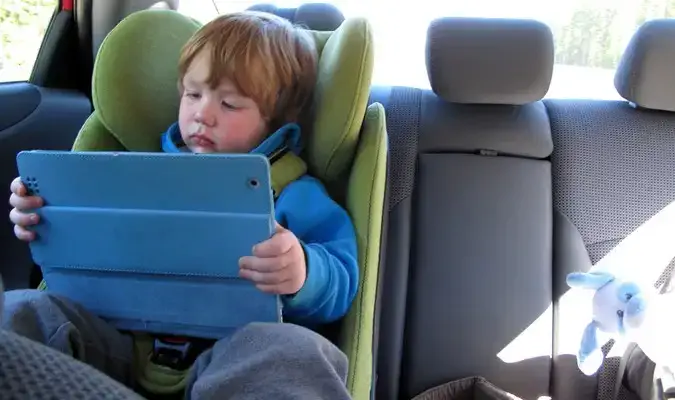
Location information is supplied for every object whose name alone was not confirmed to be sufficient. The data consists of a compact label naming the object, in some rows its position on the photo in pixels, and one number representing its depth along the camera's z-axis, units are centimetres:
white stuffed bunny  134
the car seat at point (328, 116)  124
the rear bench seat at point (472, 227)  159
